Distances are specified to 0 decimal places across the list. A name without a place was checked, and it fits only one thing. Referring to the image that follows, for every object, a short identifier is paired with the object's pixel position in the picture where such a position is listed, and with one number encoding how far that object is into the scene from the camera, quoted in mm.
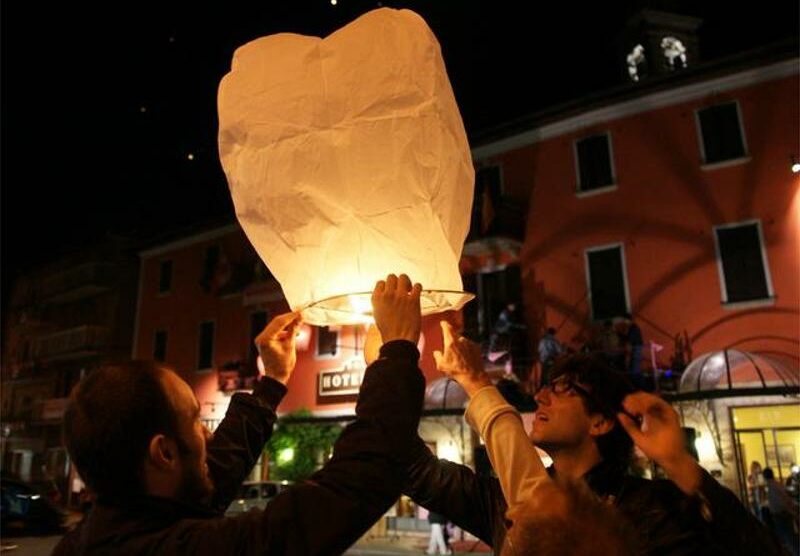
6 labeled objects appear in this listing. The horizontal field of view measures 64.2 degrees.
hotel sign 19109
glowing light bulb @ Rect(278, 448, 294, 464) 18859
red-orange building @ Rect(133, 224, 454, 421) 19688
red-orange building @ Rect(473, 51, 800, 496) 13734
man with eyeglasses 1621
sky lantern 1809
